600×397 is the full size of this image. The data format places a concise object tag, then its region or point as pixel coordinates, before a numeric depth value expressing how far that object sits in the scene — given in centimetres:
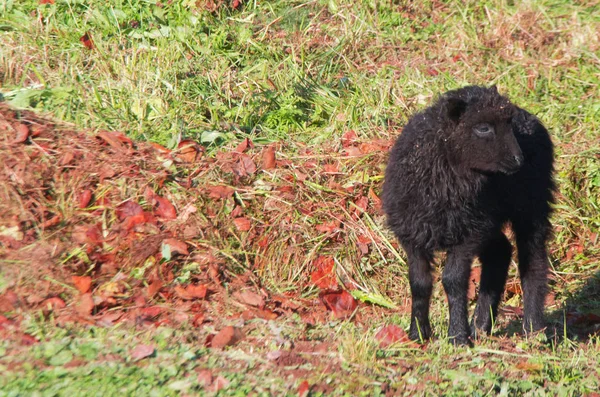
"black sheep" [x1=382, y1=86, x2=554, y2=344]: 1193
